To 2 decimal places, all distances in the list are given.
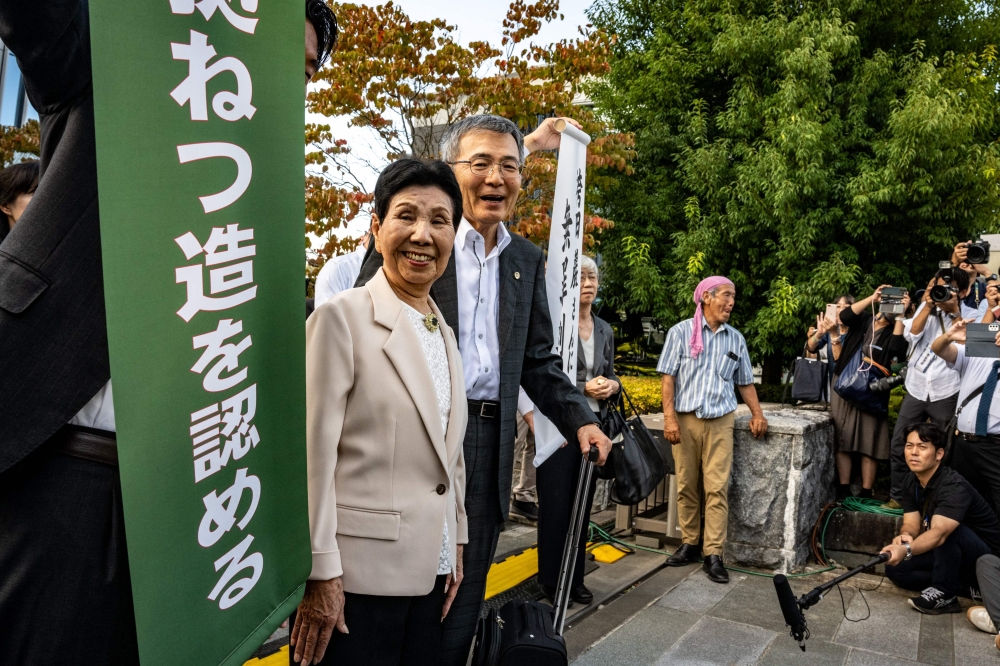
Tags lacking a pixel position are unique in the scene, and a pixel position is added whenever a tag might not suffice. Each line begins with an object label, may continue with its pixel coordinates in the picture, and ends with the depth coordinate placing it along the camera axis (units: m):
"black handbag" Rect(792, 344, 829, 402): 7.45
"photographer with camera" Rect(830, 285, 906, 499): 6.61
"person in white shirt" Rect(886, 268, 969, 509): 6.01
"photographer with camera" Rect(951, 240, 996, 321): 6.16
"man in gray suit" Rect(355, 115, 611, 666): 2.30
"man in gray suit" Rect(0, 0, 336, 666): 1.17
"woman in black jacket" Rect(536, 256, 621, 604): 4.72
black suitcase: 2.25
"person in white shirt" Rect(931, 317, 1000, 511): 5.14
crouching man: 4.86
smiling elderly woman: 1.74
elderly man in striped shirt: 5.60
